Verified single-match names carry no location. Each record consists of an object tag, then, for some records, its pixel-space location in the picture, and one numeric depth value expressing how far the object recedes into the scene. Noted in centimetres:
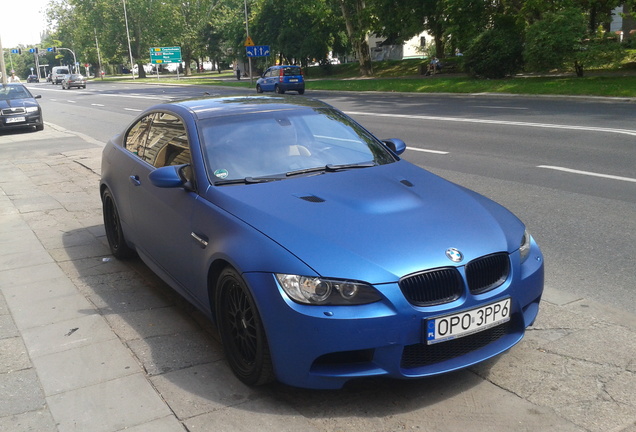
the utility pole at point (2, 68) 2545
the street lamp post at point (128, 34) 8524
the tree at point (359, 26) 4303
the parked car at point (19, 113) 2122
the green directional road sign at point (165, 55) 7769
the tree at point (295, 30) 5278
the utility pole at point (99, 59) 10034
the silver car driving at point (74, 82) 6462
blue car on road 3644
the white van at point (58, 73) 8375
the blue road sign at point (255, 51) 4519
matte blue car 319
